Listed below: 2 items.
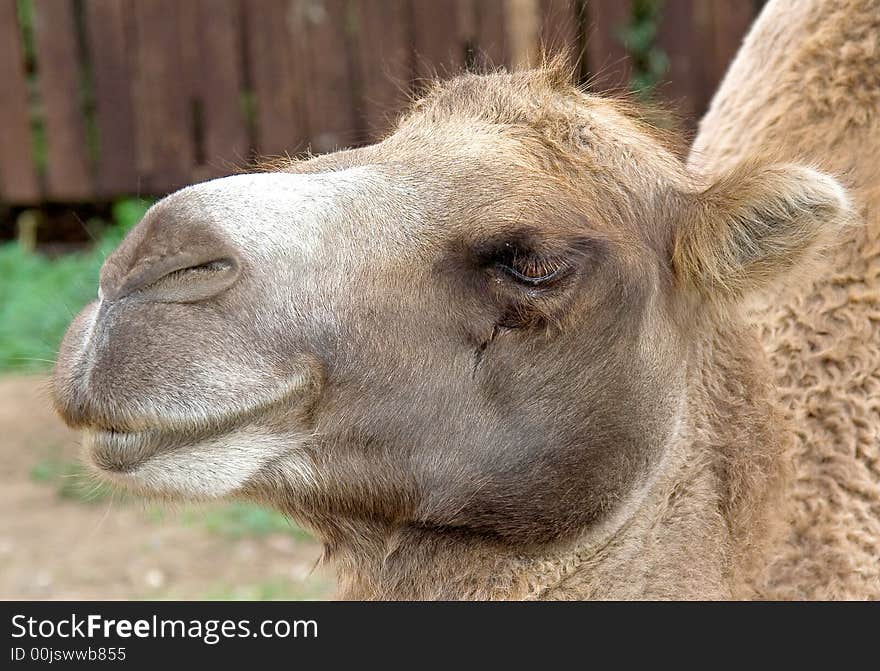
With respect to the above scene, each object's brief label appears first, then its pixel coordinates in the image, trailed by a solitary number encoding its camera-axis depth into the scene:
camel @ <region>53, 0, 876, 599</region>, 2.96
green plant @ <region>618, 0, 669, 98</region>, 11.33
